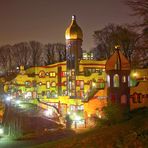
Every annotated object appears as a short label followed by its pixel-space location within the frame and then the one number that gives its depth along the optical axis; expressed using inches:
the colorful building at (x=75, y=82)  1784.0
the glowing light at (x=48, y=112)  1979.5
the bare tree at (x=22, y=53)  3380.9
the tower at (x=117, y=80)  1749.8
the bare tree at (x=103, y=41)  2592.8
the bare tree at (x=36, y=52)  3353.8
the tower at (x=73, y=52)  2241.6
